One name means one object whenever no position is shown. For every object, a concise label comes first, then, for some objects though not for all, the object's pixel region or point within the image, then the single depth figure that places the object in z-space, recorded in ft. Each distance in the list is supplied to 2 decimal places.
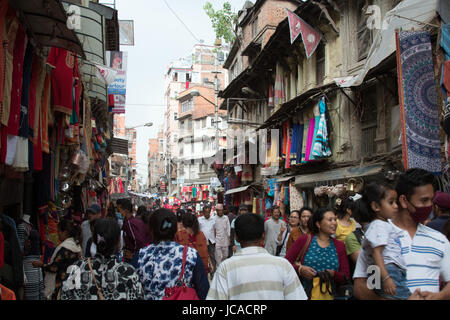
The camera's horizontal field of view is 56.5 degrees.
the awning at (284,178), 55.31
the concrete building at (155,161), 283.38
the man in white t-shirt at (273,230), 31.09
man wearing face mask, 9.23
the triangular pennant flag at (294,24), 48.26
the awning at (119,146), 81.64
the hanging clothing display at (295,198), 54.39
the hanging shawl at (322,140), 45.65
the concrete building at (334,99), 38.91
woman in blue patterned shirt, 11.80
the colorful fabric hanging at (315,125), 46.47
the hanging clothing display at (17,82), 16.74
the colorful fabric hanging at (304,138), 49.62
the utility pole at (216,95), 87.98
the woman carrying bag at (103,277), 10.62
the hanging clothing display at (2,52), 15.30
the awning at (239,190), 74.76
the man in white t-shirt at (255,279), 9.50
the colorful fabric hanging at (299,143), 51.52
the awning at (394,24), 28.50
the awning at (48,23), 17.11
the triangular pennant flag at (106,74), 38.68
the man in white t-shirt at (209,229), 36.29
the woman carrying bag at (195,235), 26.22
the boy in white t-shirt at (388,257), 9.18
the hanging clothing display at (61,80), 23.93
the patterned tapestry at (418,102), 27.02
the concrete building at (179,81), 211.14
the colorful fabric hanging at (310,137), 47.77
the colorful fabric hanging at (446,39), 25.12
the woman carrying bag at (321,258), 13.92
